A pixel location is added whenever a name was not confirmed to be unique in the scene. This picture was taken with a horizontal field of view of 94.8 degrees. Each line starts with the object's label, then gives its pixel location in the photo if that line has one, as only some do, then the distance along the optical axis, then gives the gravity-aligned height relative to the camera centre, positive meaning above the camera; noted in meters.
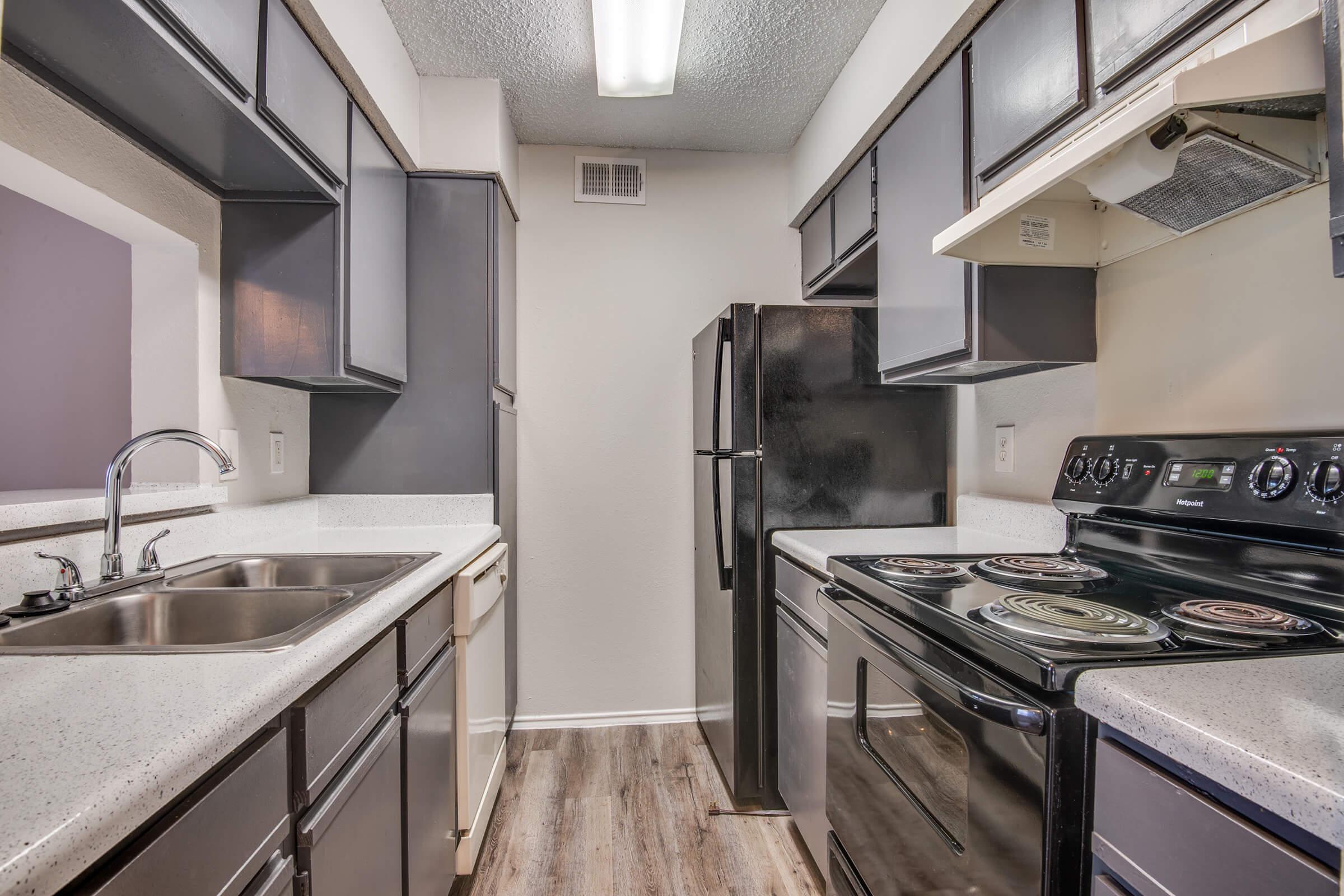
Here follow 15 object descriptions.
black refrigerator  1.99 -0.02
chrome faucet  1.12 -0.10
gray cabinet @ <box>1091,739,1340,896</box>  0.52 -0.37
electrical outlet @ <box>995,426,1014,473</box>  1.83 +0.01
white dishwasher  1.60 -0.68
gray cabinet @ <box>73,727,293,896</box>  0.53 -0.38
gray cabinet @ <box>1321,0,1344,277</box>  0.63 +0.35
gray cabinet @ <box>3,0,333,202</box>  0.98 +0.68
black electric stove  0.77 -0.25
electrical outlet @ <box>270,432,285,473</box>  1.92 +0.00
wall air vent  2.70 +1.19
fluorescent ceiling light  1.80 +1.29
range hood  0.77 +0.46
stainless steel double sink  0.90 -0.28
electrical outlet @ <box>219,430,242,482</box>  1.67 +0.03
